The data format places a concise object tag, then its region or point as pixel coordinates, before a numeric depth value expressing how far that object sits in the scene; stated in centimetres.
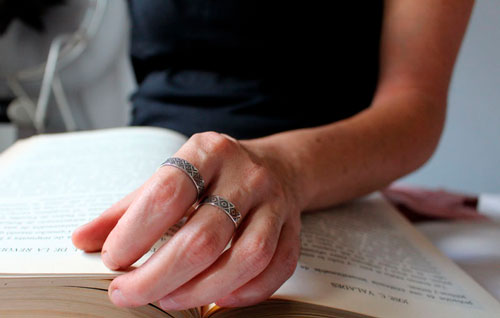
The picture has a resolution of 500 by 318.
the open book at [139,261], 28
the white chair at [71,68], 120
